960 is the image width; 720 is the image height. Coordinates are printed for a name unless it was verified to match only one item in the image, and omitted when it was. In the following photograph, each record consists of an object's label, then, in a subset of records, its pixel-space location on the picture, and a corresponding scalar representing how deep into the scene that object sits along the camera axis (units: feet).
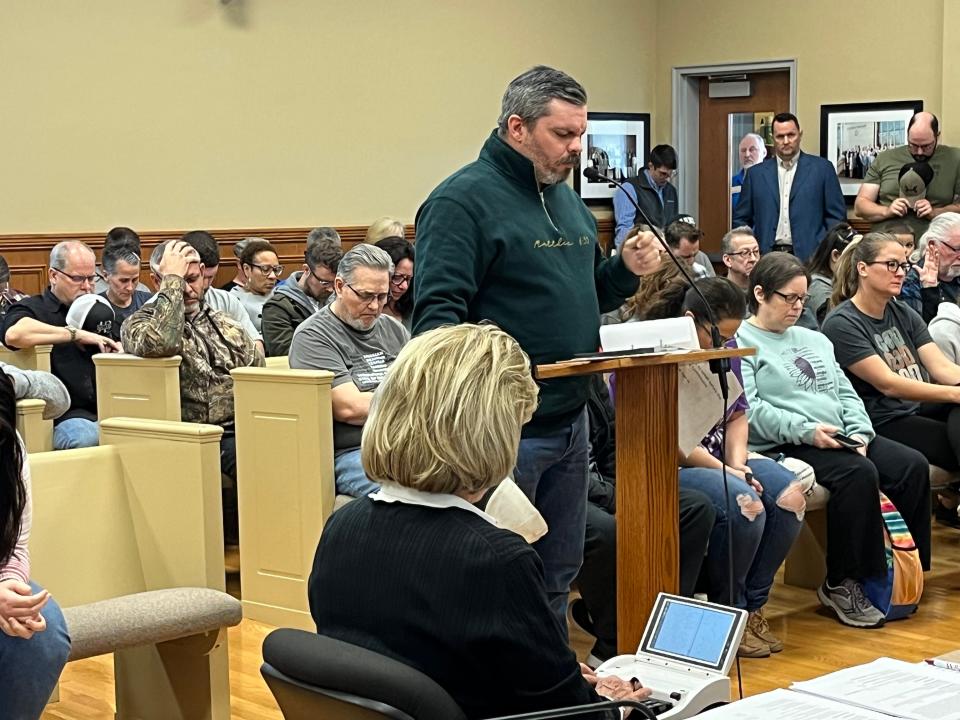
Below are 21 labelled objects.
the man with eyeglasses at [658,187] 32.94
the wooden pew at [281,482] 14.49
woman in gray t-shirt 16.39
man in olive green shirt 28.43
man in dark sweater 9.64
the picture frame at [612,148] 35.53
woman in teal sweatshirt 14.93
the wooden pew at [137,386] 15.46
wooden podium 9.66
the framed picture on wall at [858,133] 32.12
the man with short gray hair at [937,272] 19.75
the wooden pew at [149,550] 11.21
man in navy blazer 30.73
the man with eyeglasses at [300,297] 19.75
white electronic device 9.41
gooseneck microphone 9.16
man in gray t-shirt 14.80
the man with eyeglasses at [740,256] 21.97
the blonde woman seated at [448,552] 5.97
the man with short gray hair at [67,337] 17.53
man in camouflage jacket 15.64
